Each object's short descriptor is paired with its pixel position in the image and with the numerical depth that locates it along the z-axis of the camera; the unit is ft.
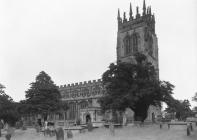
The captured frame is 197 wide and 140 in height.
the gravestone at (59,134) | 68.56
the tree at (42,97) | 173.37
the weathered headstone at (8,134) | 93.25
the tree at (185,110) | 132.98
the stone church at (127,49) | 238.68
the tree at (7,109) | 143.80
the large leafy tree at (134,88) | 126.72
